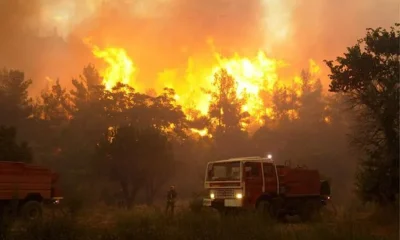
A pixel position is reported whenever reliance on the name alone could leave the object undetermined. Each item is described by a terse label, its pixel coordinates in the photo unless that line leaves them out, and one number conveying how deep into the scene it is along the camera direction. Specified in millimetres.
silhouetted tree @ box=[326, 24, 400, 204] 16625
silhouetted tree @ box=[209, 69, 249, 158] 65500
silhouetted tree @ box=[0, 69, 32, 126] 50125
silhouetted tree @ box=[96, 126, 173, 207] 34812
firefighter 20469
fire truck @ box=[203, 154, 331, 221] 16734
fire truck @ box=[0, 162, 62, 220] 18078
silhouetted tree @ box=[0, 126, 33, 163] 25823
